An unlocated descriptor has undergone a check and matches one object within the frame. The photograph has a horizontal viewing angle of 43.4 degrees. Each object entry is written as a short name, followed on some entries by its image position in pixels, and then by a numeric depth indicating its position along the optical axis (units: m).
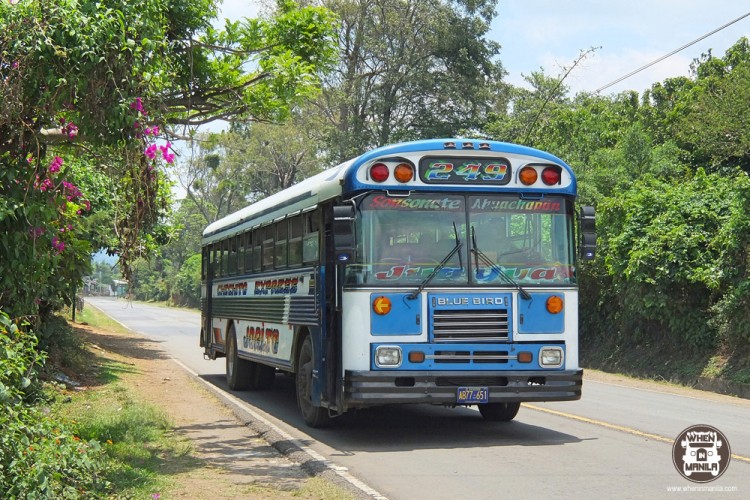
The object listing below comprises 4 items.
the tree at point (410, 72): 42.50
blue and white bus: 10.44
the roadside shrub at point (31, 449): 6.34
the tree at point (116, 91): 8.27
